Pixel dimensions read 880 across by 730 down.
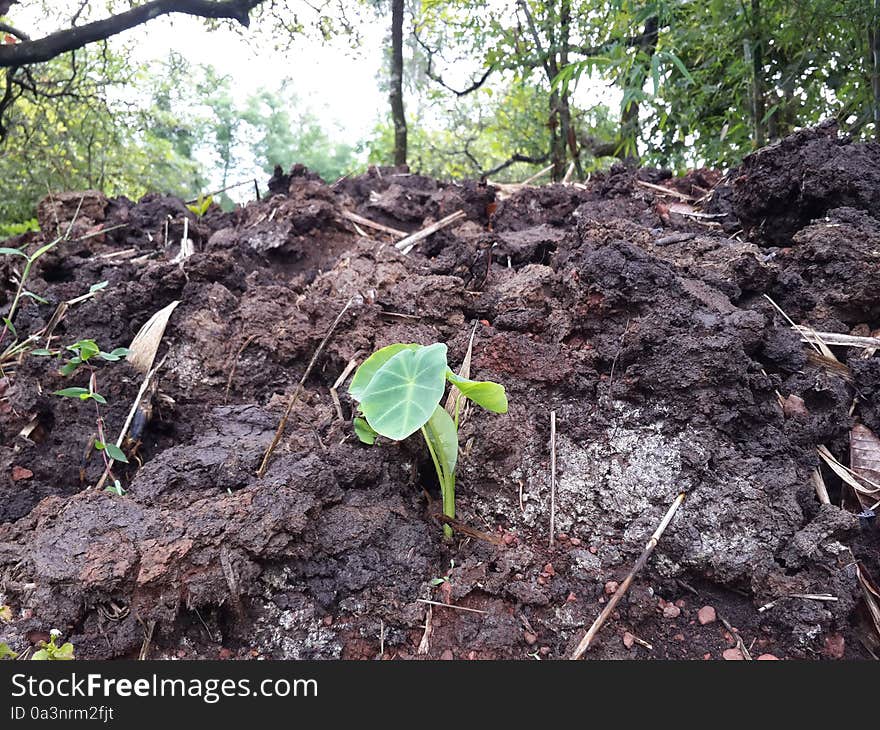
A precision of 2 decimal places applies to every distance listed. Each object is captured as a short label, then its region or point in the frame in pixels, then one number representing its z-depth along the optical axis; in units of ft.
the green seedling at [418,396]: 1.31
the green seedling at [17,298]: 1.93
